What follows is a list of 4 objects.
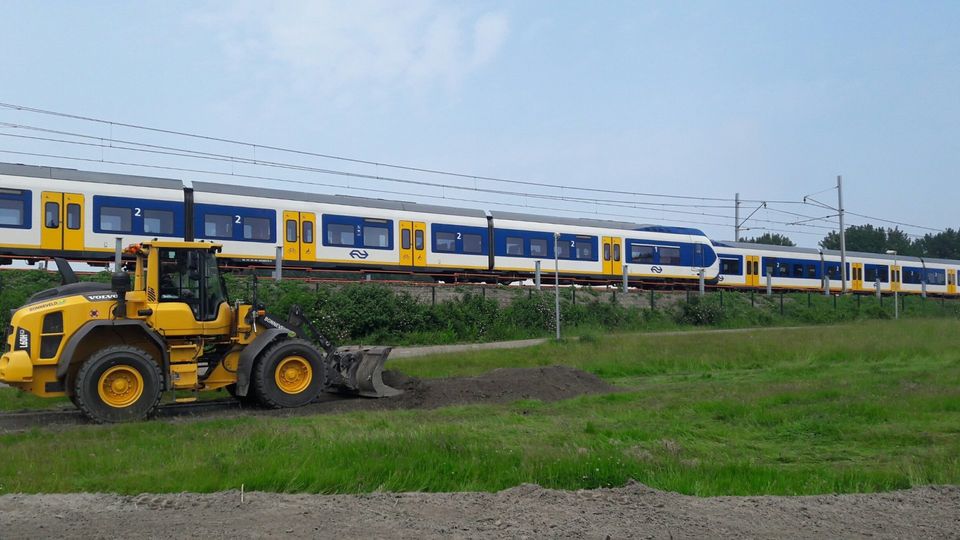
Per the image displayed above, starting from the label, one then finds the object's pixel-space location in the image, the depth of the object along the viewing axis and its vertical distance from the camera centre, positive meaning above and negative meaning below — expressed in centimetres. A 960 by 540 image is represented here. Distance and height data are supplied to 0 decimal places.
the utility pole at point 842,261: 4881 +186
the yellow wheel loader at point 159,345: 1251 -65
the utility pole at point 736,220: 5583 +497
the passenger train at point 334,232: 2452 +249
